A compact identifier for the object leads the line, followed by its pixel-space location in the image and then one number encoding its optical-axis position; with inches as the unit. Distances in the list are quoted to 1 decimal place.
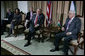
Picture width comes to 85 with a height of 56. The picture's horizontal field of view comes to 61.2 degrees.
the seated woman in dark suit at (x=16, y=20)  106.9
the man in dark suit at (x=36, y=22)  92.2
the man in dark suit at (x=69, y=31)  72.4
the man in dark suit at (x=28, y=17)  101.3
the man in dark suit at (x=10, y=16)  116.7
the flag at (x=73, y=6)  87.6
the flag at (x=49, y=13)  101.3
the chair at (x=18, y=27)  106.4
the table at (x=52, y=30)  86.5
